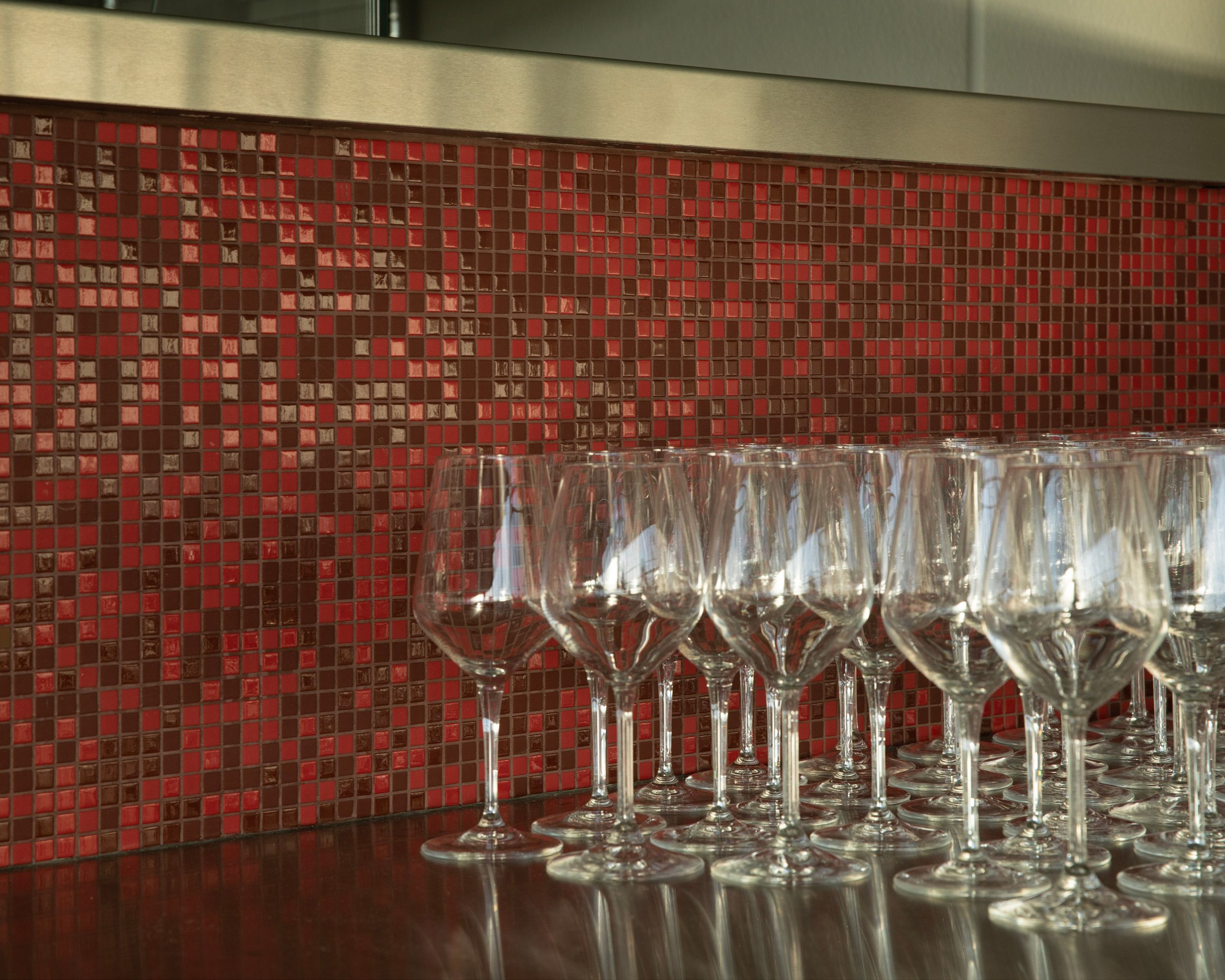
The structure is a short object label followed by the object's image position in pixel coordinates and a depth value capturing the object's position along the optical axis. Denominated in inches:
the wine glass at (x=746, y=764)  88.8
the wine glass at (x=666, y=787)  87.1
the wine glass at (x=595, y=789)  81.4
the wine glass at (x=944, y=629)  78.1
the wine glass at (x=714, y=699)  81.8
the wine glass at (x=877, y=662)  82.0
